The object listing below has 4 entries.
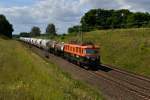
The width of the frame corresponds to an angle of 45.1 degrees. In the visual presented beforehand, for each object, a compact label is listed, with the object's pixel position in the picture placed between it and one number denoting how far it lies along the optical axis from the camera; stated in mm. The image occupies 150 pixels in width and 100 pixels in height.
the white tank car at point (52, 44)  32342
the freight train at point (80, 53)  19340
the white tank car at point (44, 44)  36016
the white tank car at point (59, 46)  27119
